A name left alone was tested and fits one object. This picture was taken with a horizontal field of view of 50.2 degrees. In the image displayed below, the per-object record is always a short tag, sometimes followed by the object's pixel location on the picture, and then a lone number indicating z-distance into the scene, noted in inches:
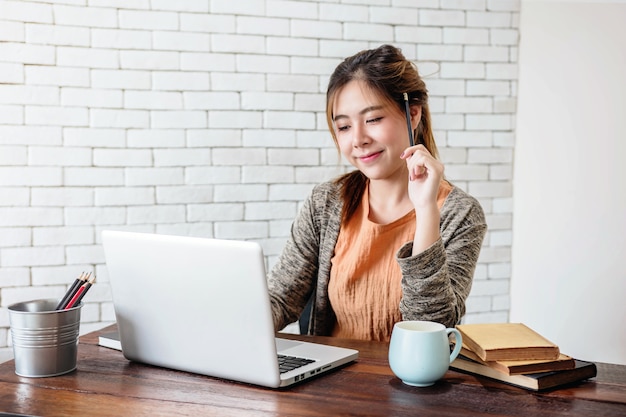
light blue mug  47.3
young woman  71.6
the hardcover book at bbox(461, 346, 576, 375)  47.7
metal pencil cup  50.1
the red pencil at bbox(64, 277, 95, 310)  52.8
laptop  47.3
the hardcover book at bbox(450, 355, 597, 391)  46.9
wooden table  43.5
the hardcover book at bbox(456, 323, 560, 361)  48.6
